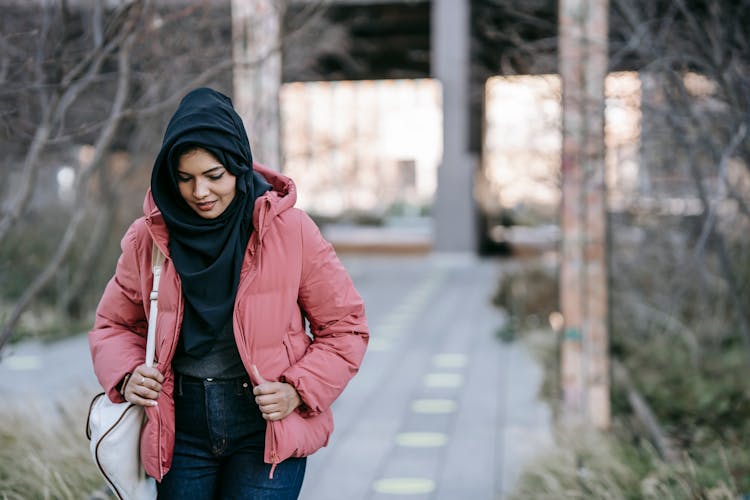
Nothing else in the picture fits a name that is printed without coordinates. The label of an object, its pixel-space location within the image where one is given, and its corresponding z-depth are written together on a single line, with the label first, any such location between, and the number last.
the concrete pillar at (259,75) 6.31
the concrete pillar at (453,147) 20.00
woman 2.69
